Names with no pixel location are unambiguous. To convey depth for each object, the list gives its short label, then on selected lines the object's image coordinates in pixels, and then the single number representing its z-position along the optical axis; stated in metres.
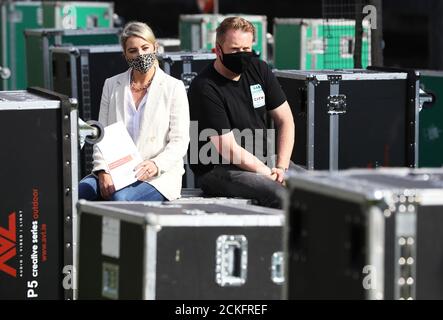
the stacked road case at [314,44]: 14.06
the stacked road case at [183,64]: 11.54
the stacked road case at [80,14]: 18.36
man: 8.42
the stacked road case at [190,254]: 6.00
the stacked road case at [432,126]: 11.76
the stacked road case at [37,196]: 7.28
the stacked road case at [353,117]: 10.08
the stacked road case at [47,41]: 14.06
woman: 8.09
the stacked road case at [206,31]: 16.48
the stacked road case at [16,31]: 19.31
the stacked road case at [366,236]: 5.02
